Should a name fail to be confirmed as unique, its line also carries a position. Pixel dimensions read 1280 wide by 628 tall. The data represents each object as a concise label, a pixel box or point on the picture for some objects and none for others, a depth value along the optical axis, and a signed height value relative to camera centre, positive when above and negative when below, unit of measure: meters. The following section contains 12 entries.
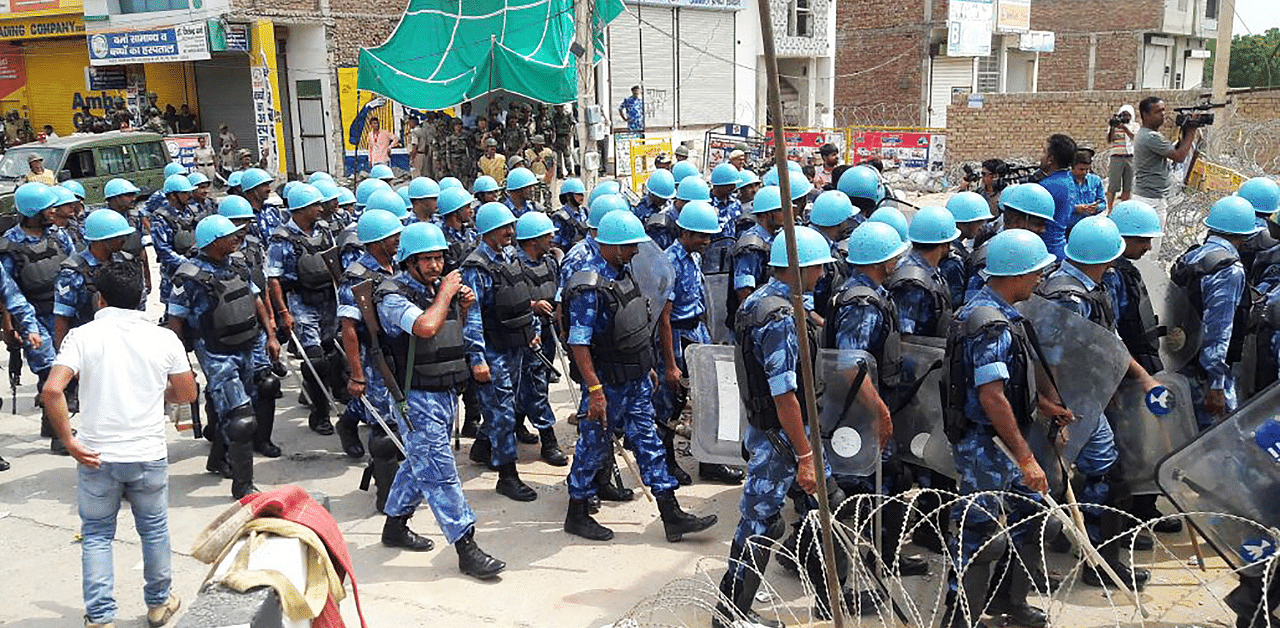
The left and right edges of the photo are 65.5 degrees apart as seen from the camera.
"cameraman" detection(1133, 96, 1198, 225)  8.53 -0.33
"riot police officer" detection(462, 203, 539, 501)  6.04 -1.20
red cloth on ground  2.65 -1.02
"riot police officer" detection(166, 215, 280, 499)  5.83 -1.09
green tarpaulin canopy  16.19 +1.28
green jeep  14.60 -0.30
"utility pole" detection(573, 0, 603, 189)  12.44 +0.79
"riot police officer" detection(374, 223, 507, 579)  4.84 -1.12
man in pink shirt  21.80 -0.30
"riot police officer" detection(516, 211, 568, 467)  6.00 -1.12
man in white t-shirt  4.16 -1.14
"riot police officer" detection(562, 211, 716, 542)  5.08 -1.22
